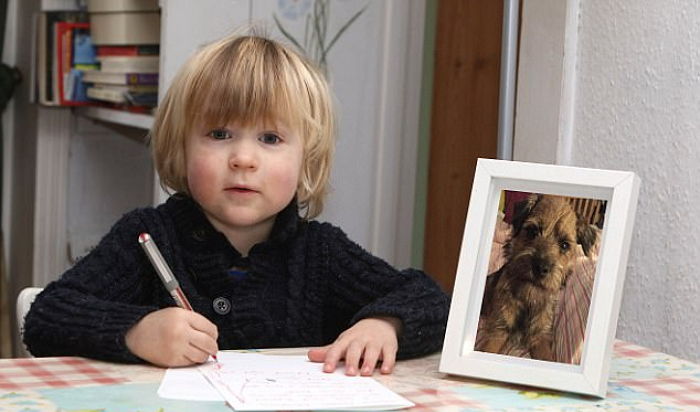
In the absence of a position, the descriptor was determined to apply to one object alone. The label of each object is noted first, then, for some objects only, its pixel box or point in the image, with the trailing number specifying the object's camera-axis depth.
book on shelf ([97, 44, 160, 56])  2.46
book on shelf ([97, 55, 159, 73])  2.43
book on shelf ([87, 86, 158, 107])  2.43
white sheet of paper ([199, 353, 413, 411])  0.95
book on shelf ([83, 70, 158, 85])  2.43
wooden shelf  2.38
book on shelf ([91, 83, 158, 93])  2.44
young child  1.26
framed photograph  1.06
